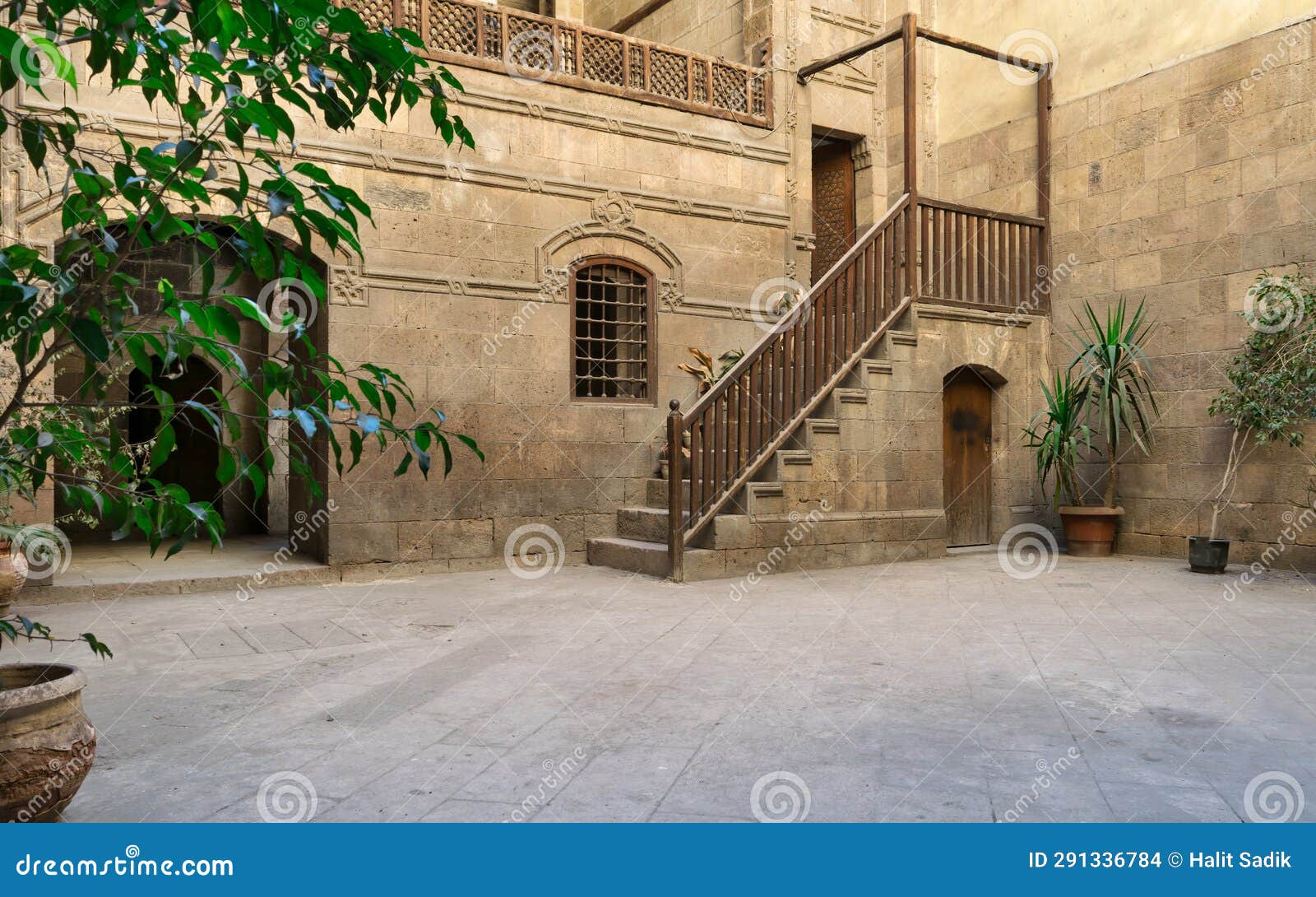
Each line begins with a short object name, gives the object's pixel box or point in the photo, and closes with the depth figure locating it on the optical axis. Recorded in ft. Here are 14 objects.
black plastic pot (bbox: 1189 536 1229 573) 24.45
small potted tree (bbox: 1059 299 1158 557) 27.30
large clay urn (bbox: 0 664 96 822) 7.84
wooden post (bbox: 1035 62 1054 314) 30.60
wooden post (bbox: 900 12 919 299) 27.37
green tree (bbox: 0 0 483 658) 5.03
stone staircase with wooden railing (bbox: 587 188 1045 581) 24.27
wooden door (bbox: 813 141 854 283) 36.78
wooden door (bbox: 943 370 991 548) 30.12
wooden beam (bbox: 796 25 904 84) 28.50
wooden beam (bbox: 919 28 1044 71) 28.19
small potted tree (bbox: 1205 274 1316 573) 24.08
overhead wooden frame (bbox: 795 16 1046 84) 28.19
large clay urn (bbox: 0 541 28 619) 19.48
